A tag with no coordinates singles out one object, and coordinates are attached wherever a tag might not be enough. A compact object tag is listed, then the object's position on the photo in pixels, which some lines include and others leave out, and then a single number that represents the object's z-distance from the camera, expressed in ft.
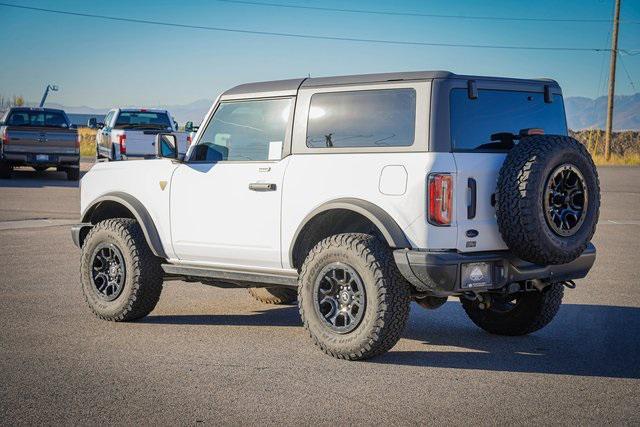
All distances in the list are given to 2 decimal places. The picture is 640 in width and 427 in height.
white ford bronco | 20.43
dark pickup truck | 84.64
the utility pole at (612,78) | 155.87
